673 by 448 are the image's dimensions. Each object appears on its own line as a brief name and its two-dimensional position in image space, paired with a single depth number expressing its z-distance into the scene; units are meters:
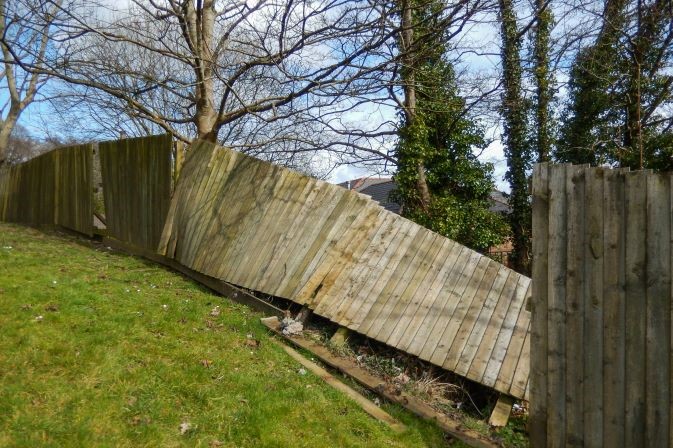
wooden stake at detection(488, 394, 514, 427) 4.60
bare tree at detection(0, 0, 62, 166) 7.72
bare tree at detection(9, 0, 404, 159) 7.46
